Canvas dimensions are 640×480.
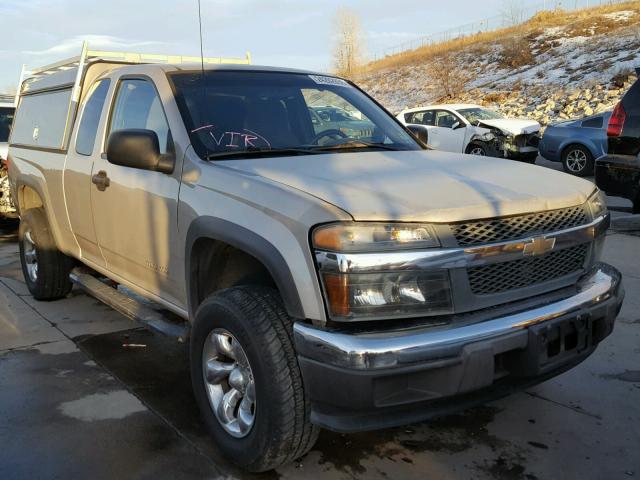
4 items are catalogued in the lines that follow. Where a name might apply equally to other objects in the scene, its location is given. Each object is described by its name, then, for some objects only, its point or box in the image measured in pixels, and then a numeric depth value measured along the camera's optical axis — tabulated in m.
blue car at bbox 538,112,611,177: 13.25
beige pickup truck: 2.38
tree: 62.94
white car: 14.88
